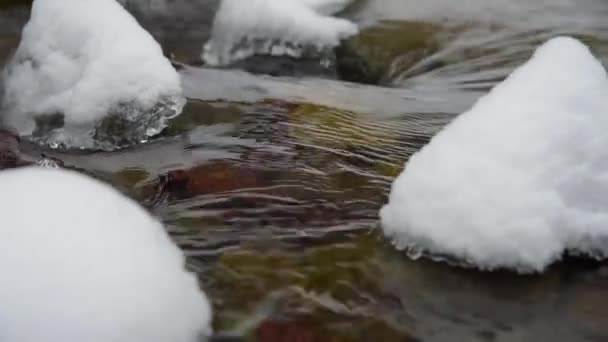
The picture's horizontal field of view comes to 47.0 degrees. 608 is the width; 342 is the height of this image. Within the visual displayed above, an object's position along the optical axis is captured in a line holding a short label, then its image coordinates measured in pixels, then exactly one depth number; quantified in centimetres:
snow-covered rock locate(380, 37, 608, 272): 206
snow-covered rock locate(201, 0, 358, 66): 526
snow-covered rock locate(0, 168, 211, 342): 158
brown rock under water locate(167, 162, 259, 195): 268
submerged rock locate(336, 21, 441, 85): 513
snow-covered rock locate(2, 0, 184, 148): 323
